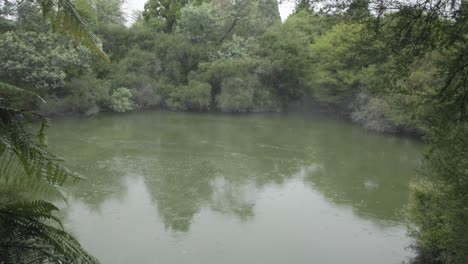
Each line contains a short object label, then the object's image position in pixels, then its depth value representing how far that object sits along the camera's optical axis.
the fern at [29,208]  1.47
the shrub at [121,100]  20.38
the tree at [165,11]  28.16
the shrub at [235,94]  22.95
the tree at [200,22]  24.88
